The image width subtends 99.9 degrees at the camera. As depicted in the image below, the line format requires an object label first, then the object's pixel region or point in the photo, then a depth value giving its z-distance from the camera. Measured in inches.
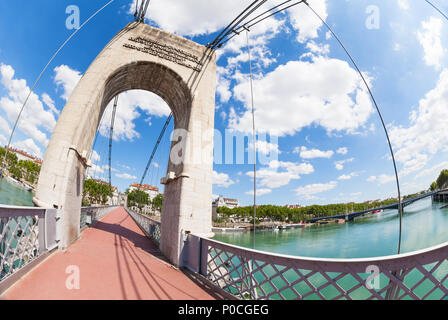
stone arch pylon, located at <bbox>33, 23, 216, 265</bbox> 194.0
